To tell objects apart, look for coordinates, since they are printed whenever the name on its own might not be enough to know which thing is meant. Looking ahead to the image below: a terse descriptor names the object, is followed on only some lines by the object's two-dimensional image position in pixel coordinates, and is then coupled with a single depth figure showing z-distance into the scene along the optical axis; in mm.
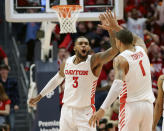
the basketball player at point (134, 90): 11781
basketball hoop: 16297
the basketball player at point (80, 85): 13469
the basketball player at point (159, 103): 12434
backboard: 17078
